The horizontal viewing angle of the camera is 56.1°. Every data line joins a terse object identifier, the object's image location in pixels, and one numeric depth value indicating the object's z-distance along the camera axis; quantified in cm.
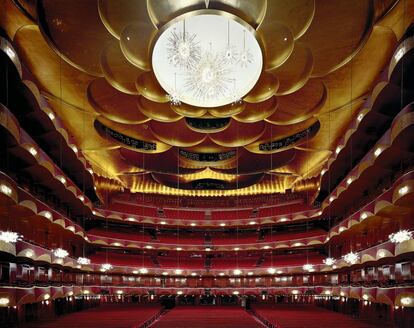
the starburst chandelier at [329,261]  1852
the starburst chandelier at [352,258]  1586
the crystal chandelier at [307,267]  2240
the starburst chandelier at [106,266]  2135
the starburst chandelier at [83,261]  1823
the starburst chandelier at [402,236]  1051
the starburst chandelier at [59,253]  1592
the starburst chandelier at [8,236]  1055
